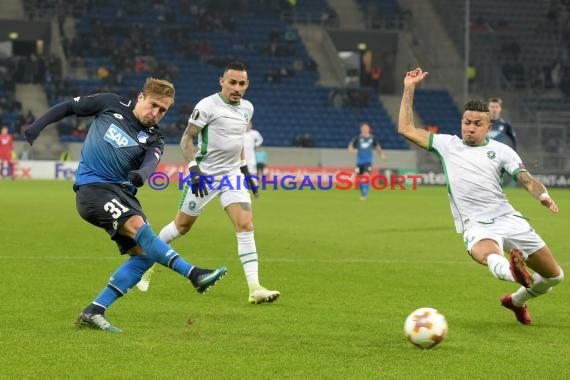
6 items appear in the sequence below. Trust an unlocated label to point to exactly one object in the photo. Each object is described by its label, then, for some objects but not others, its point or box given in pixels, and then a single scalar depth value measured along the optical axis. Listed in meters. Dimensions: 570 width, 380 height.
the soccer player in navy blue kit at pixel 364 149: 59.19
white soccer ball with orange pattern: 14.49
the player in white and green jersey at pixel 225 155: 20.28
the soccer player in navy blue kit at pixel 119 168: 15.36
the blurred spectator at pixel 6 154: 71.94
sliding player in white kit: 16.78
